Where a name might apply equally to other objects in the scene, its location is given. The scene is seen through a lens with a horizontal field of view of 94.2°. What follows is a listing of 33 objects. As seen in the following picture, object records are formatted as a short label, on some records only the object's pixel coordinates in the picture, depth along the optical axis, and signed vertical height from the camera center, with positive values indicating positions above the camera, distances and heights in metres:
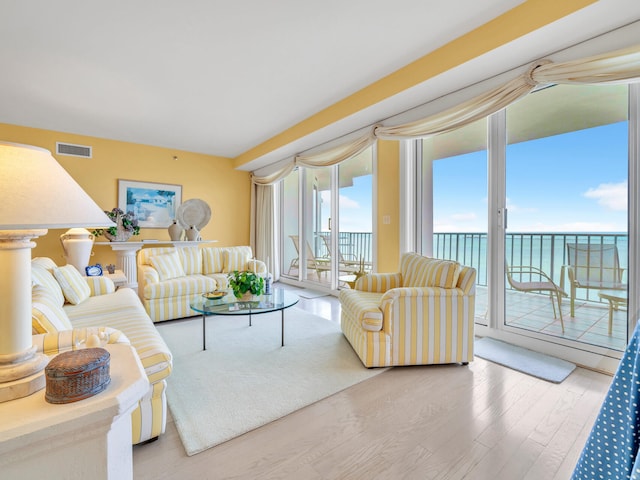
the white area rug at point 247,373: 1.69 -1.01
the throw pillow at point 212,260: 4.39 -0.34
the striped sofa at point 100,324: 1.27 -0.59
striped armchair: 2.27 -0.66
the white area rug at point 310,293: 4.76 -0.93
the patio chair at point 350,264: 4.86 -0.43
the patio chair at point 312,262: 5.14 -0.44
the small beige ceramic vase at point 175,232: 5.12 +0.09
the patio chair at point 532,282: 2.67 -0.40
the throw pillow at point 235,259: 4.47 -0.33
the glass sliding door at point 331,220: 4.53 +0.30
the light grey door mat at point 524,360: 2.19 -0.98
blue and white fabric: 0.64 -0.44
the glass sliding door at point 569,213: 2.29 +0.22
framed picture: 5.11 +0.66
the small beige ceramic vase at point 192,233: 5.32 +0.08
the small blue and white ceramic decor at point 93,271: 3.52 -0.40
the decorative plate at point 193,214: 5.45 +0.45
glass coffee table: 2.52 -0.61
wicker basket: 0.72 -0.35
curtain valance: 1.95 +1.20
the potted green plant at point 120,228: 4.45 +0.14
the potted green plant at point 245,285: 2.78 -0.44
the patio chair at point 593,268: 2.31 -0.24
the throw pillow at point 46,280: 2.04 -0.31
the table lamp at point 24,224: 0.70 +0.03
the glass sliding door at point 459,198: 3.05 +0.45
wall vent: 4.56 +1.37
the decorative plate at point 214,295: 2.88 -0.57
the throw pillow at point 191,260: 4.17 -0.32
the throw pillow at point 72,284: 2.55 -0.43
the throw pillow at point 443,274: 2.36 -0.29
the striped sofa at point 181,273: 3.42 -0.48
